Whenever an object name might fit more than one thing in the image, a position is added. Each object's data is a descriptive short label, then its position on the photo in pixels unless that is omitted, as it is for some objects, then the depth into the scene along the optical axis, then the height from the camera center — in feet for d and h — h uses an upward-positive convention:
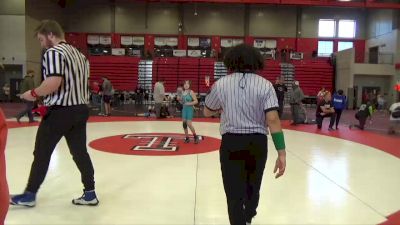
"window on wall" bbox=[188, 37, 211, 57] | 105.29 +10.00
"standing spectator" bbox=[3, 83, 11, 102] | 87.40 -3.13
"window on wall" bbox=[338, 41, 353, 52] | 108.17 +10.57
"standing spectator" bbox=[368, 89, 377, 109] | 87.20 -2.78
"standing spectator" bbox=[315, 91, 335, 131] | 41.22 -2.87
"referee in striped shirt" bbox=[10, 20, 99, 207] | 11.77 -0.80
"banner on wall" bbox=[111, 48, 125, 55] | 96.99 +6.91
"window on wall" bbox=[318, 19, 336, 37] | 107.34 +15.02
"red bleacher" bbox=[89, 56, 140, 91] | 94.79 +2.14
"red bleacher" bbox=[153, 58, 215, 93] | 92.43 +2.26
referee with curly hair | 8.57 -0.90
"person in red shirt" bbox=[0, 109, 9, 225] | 4.89 -1.31
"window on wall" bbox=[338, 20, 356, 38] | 107.65 +14.92
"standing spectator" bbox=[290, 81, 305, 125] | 44.43 -2.52
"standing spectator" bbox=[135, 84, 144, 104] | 83.99 -3.36
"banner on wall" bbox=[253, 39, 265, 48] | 105.29 +10.39
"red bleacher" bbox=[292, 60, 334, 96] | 95.50 +1.76
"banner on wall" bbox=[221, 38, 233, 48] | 105.70 +10.47
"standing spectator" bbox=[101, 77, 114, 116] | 50.55 -1.85
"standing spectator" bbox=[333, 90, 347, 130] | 40.60 -1.90
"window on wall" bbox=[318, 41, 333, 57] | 108.27 +9.85
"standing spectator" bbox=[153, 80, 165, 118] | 46.55 -2.01
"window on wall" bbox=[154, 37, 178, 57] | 105.19 +9.90
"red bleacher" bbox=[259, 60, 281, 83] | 93.76 +2.59
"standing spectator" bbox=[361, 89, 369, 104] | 89.25 -3.07
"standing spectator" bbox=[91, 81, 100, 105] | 59.07 -2.40
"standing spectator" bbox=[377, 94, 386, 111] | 87.66 -4.29
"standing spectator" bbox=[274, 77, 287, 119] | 44.39 -0.82
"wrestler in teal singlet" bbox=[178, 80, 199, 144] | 27.37 -1.66
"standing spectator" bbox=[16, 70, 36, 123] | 38.55 -0.67
